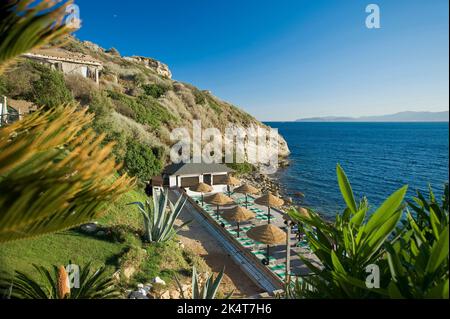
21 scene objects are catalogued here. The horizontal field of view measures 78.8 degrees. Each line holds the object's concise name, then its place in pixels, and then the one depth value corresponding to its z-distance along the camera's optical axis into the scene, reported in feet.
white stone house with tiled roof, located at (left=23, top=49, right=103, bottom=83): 104.53
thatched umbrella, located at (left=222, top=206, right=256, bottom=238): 50.03
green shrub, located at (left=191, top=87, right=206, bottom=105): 189.37
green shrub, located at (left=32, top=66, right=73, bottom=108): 62.18
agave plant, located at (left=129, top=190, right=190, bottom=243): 37.14
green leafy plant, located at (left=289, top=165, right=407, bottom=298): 6.73
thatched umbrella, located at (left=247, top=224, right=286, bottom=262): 40.29
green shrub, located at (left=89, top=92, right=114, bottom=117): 68.52
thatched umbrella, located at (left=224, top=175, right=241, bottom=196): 77.61
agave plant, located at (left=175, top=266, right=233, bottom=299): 19.65
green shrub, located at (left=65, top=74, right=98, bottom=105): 90.84
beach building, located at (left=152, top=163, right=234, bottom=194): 85.40
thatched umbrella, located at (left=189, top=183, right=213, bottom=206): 68.54
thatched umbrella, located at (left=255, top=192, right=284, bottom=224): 58.34
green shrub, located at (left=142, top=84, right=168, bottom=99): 158.38
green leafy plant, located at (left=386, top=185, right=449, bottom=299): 4.91
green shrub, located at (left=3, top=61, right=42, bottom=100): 75.31
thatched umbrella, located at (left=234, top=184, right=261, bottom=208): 67.36
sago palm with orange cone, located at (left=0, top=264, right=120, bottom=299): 12.10
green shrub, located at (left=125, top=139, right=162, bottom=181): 68.23
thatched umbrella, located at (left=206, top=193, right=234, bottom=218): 58.72
